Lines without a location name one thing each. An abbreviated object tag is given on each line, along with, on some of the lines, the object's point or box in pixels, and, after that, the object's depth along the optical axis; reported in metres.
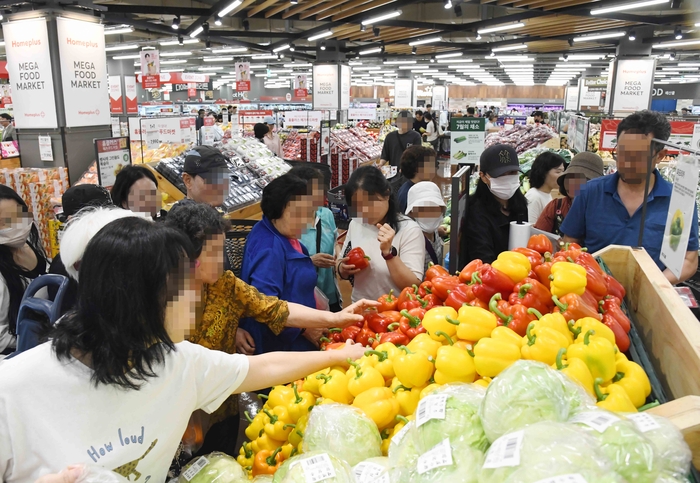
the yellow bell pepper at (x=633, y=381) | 1.62
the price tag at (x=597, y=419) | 1.17
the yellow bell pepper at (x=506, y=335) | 1.75
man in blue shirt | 2.81
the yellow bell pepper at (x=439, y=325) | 2.00
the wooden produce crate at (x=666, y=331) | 1.32
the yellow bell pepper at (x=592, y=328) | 1.78
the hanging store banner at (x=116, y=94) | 20.69
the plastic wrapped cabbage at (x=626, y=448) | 1.09
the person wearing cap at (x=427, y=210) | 3.68
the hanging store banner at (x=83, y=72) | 6.94
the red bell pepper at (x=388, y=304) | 2.60
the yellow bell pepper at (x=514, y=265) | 2.19
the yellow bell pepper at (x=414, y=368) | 1.81
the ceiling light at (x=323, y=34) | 13.50
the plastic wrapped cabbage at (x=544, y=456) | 1.02
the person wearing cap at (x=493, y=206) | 3.29
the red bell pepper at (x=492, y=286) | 2.15
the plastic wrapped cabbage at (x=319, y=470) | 1.36
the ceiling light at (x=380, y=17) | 10.65
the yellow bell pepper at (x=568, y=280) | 2.02
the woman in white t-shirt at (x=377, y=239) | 3.10
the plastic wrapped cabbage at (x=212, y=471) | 1.60
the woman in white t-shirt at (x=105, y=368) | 1.29
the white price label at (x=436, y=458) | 1.21
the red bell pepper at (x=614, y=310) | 2.02
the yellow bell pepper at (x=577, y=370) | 1.54
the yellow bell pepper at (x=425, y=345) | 1.88
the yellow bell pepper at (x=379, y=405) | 1.75
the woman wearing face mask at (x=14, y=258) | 2.89
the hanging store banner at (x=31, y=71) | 6.82
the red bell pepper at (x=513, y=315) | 1.93
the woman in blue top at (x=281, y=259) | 2.73
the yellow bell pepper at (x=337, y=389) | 1.91
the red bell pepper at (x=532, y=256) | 2.36
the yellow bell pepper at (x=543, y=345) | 1.69
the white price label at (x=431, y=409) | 1.35
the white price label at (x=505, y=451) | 1.07
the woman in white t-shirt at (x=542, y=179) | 4.73
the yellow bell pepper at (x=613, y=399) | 1.51
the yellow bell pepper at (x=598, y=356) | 1.63
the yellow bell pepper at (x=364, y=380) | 1.85
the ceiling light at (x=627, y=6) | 8.50
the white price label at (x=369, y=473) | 1.40
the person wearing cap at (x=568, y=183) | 4.13
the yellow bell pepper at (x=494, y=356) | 1.68
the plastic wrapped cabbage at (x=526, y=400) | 1.26
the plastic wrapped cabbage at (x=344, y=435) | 1.62
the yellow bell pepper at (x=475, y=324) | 1.87
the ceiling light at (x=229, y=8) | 9.37
